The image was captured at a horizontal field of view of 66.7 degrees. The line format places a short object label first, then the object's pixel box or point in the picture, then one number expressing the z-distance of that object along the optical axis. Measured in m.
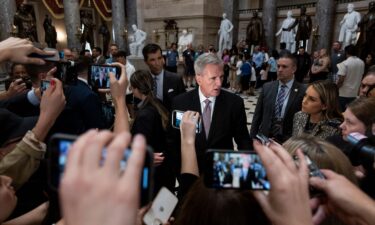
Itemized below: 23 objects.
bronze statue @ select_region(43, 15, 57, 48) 14.36
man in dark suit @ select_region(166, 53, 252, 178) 2.32
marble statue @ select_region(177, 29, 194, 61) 15.03
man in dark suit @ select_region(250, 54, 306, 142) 3.14
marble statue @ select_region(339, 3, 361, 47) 10.45
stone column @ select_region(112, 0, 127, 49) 14.30
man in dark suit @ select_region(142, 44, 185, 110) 3.76
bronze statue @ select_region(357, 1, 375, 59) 9.39
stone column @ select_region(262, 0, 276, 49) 13.64
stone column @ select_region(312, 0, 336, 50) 11.91
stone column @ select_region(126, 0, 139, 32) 15.60
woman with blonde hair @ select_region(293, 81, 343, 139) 2.37
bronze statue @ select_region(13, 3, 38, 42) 10.48
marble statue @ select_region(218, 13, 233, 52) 14.00
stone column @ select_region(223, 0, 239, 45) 14.87
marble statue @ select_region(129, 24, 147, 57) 12.45
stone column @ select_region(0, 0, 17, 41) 9.95
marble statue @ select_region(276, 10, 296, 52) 12.48
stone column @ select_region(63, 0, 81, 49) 12.81
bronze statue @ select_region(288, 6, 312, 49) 11.62
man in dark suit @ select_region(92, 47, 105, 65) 8.55
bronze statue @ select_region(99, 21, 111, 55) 15.25
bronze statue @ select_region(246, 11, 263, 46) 13.49
